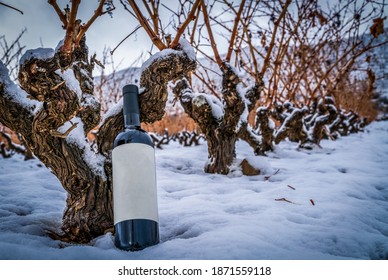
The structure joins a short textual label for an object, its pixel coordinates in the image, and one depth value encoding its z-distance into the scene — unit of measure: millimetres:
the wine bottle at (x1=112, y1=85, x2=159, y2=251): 817
